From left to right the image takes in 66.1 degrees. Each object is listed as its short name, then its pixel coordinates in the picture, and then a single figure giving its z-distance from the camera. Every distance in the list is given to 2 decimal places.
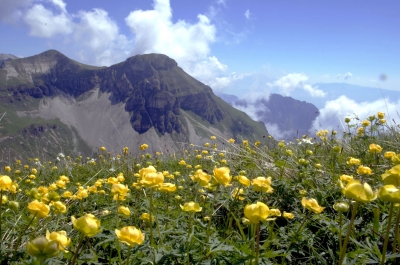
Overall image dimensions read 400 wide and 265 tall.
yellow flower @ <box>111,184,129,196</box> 1.64
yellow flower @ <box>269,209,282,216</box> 1.52
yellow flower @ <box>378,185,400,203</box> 0.99
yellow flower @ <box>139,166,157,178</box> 1.59
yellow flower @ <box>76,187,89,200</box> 2.07
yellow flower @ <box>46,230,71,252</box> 1.13
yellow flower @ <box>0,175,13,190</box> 1.54
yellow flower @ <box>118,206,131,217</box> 1.62
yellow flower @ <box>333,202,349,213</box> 1.31
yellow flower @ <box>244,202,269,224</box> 1.16
